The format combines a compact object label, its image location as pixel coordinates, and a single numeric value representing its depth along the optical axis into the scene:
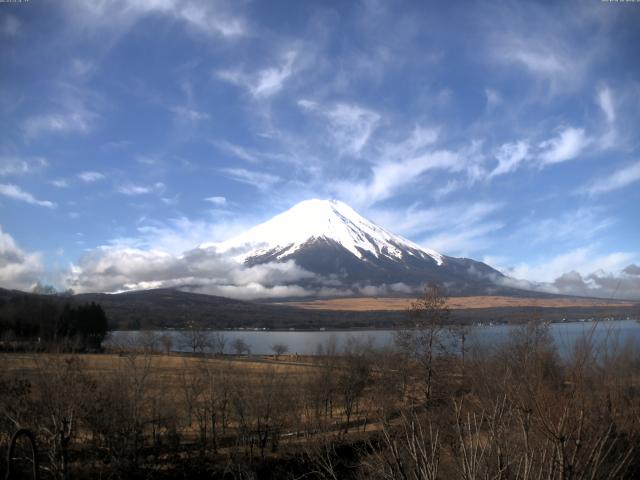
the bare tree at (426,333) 28.92
